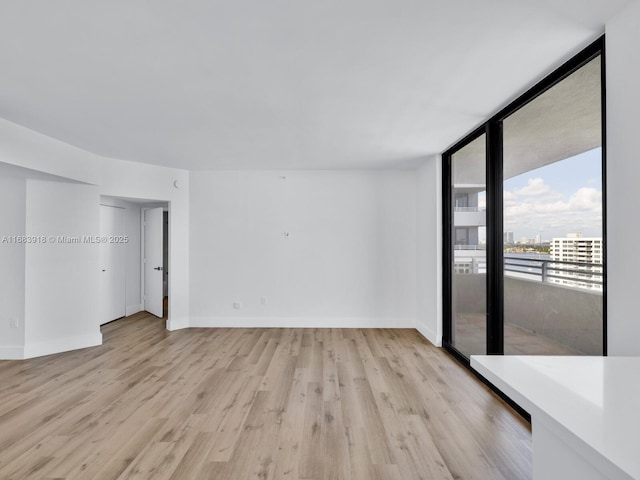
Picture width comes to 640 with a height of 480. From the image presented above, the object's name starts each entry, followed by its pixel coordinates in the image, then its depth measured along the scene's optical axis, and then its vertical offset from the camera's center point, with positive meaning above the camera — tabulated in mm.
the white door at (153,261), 5988 -408
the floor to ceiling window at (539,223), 2100 +147
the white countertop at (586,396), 684 -431
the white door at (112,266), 5391 -479
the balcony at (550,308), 2105 -512
